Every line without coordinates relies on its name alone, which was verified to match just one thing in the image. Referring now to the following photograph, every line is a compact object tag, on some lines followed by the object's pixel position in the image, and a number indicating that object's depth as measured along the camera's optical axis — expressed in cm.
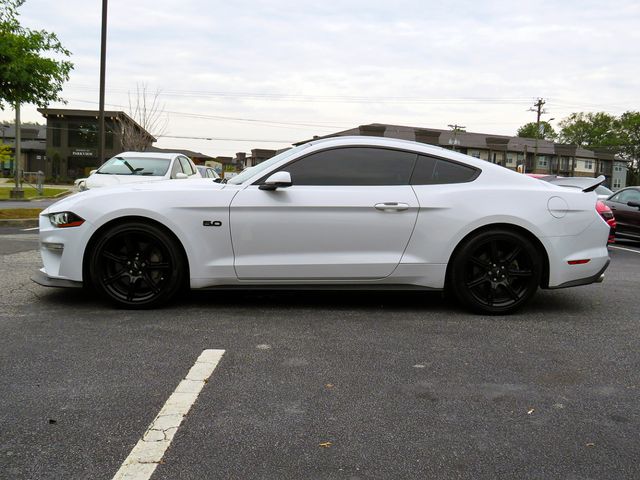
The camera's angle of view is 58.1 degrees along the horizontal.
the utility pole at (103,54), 1722
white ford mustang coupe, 463
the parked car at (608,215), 802
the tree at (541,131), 10331
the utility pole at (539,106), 6825
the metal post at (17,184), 2242
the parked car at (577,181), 940
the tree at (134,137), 4338
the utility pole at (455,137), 6950
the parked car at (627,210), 1238
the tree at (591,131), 9526
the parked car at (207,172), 1770
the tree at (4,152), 1812
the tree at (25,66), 1148
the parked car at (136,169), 1104
